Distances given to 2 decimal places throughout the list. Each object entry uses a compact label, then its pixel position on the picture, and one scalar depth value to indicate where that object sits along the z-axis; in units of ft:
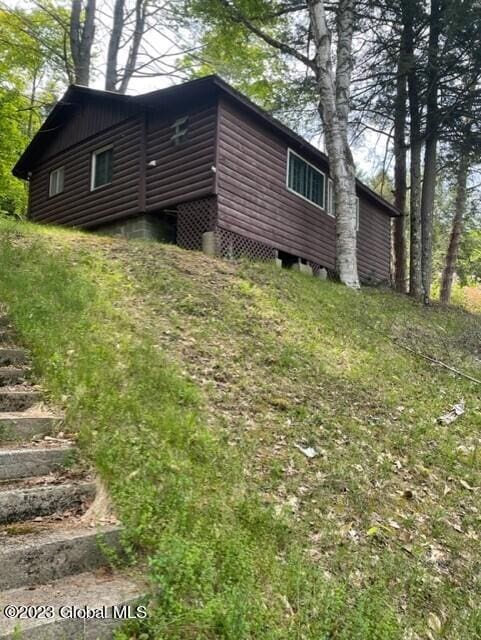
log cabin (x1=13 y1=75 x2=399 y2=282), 34.81
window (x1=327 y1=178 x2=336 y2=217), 48.21
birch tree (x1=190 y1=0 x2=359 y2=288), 38.78
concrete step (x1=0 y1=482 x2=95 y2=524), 8.70
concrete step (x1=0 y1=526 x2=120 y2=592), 7.49
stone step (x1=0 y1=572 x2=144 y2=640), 6.53
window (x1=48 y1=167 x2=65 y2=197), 48.75
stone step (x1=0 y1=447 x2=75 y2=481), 9.64
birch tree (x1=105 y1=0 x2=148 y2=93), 55.83
